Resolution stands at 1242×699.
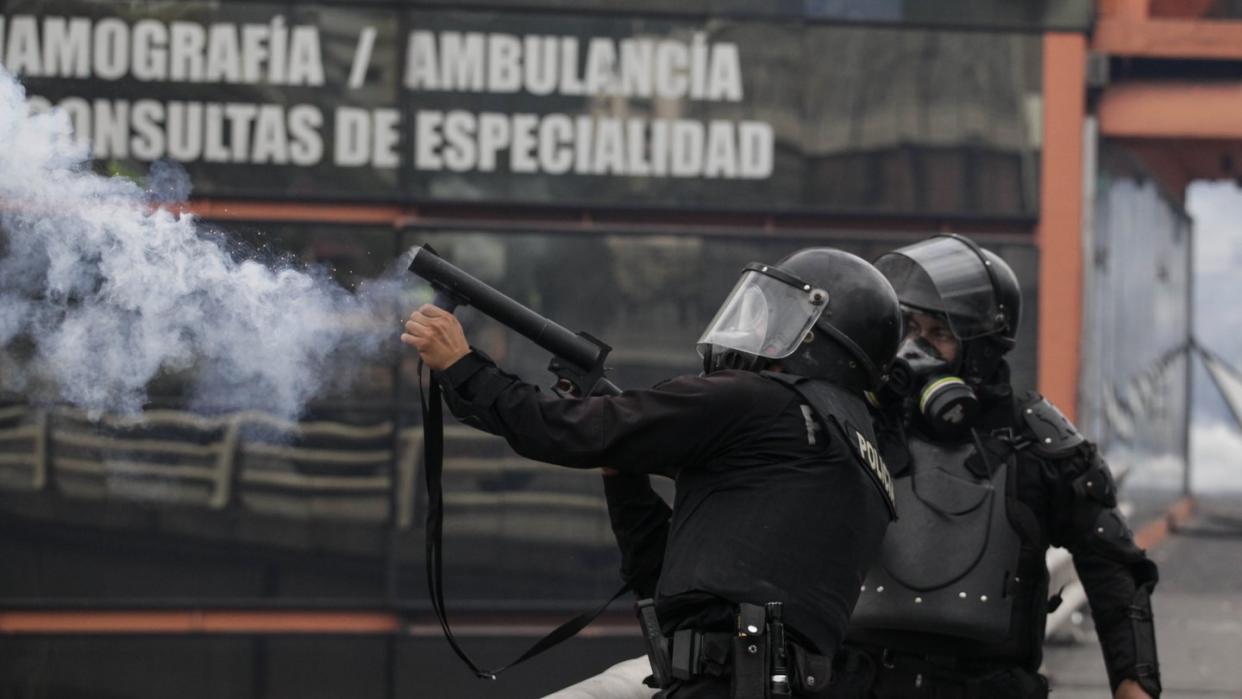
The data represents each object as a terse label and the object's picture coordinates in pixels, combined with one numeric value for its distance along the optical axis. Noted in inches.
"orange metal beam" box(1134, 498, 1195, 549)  942.4
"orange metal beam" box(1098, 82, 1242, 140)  753.6
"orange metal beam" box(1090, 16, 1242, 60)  731.4
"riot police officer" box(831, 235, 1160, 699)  330.3
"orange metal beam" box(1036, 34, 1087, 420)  697.6
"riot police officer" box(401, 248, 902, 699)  260.7
